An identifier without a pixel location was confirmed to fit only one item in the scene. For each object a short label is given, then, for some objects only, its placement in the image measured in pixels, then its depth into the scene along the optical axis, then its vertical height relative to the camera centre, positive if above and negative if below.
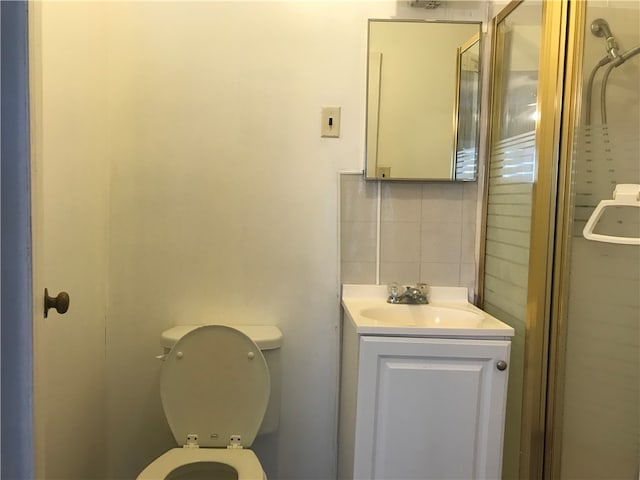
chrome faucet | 1.96 -0.35
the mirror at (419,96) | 1.97 +0.38
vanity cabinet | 1.60 -0.61
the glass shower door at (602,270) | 1.48 -0.19
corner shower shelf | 1.42 +0.00
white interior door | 1.55 -0.13
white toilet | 1.74 -0.64
